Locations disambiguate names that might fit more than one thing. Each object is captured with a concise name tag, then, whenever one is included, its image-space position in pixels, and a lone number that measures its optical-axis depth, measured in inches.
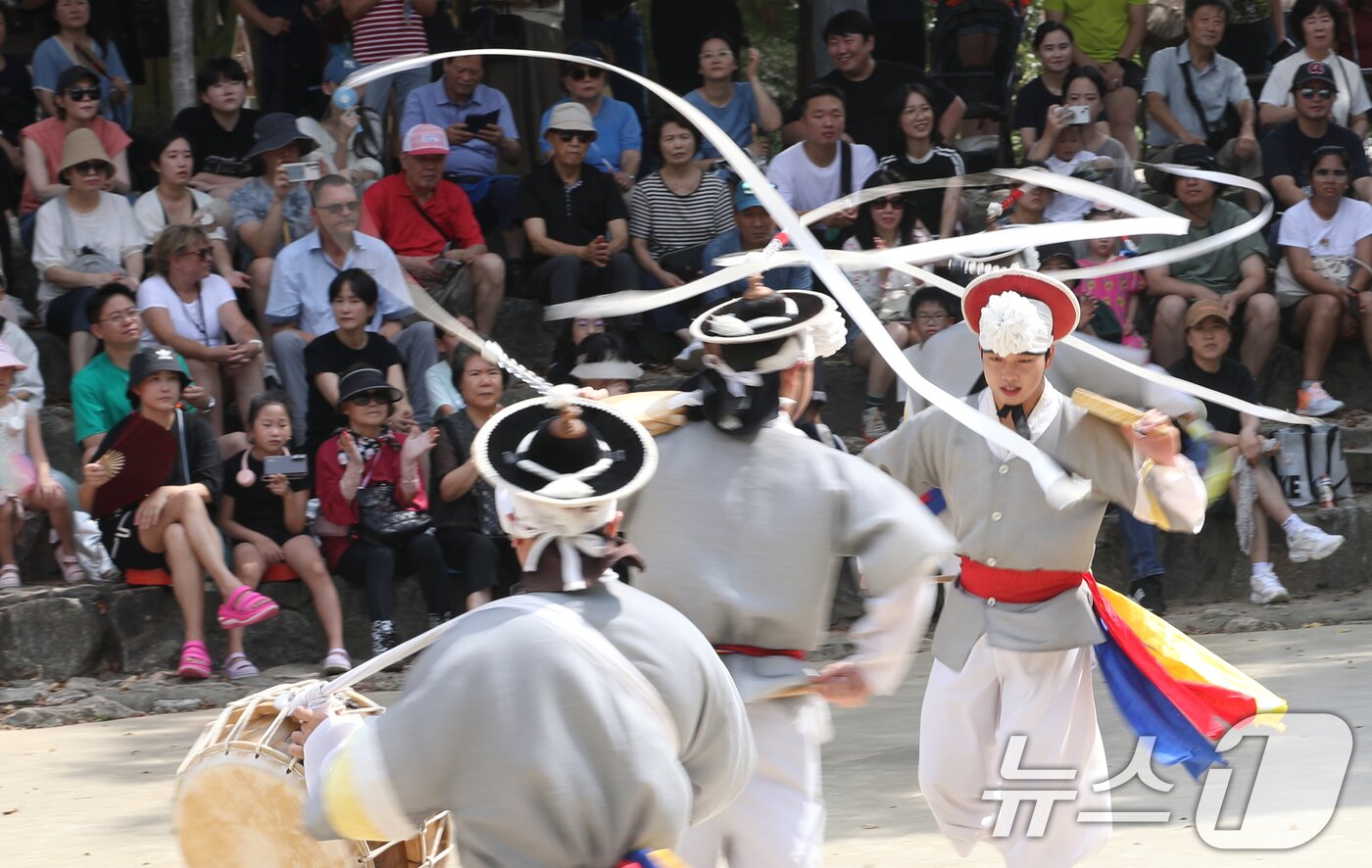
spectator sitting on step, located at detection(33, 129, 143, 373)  719.1
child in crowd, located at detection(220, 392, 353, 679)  640.4
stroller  957.2
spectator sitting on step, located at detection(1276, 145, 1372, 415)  802.8
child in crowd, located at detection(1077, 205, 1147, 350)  737.6
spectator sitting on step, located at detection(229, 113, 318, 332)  737.6
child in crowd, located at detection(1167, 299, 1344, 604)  721.0
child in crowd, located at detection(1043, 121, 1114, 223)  768.3
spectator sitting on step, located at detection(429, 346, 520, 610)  650.8
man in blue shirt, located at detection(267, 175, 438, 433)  709.9
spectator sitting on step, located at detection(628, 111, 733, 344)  799.1
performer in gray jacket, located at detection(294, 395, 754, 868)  229.5
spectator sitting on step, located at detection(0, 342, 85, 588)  637.3
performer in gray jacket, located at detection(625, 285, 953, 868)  306.2
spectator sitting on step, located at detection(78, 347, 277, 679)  622.2
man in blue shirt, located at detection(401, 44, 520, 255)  816.9
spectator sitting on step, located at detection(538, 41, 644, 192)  831.7
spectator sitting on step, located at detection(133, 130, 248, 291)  741.9
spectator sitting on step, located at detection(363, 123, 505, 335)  757.9
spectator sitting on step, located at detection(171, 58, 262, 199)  800.3
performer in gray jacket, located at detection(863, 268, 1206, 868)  363.6
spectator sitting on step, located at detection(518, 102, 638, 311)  770.8
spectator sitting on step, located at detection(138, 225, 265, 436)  689.6
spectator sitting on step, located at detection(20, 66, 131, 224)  758.5
